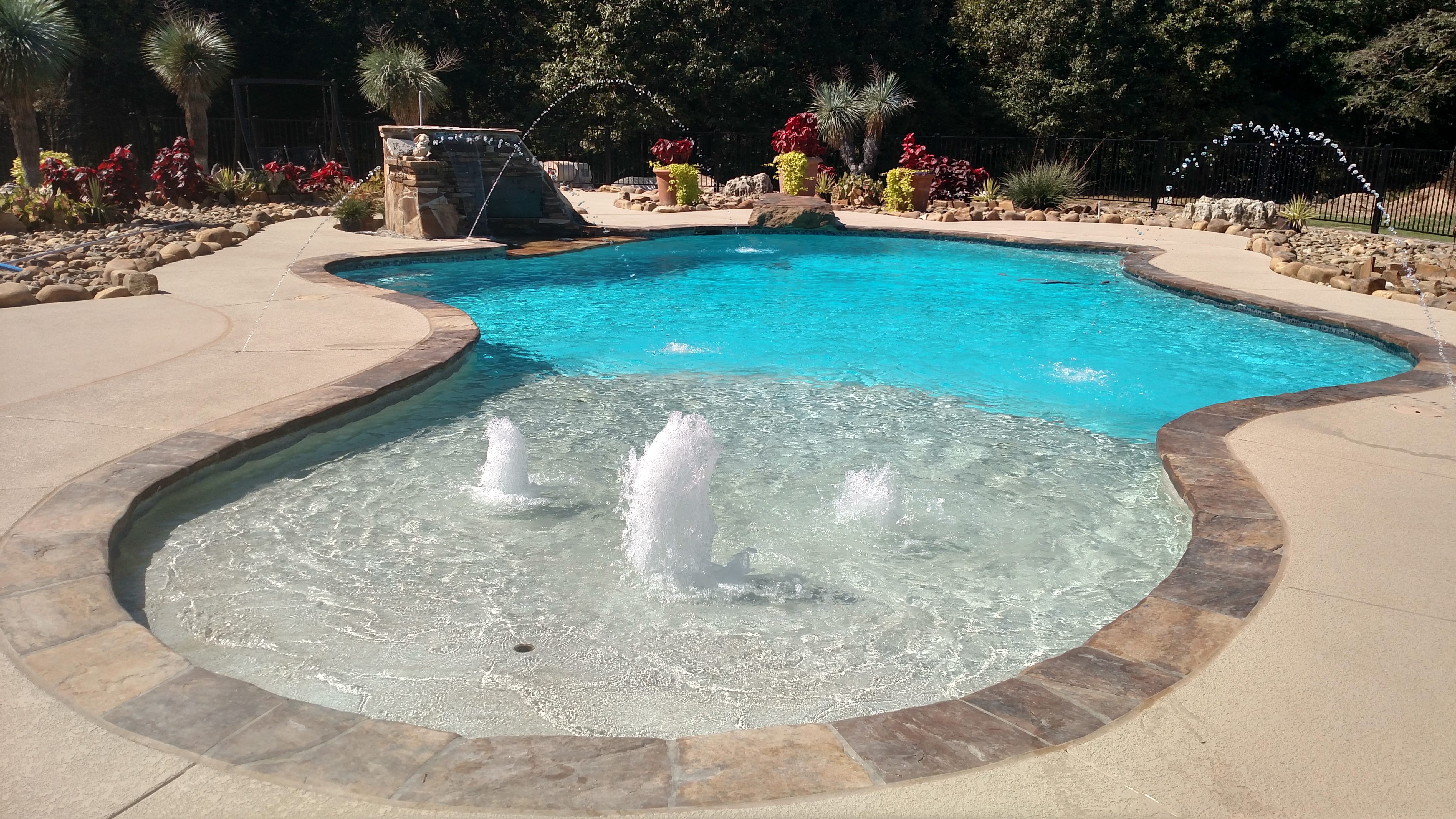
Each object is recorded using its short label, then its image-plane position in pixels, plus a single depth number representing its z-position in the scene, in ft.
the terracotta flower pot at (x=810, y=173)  69.36
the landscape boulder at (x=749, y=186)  72.64
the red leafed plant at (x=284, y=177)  62.23
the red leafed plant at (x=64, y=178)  47.78
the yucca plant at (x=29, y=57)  48.21
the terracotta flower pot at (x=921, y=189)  67.21
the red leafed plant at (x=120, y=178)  49.70
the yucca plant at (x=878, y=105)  70.69
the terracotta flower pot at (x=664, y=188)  67.41
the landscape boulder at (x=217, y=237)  42.25
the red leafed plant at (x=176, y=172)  56.75
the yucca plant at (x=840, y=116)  73.15
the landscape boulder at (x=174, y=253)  38.11
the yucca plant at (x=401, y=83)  71.56
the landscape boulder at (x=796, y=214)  55.83
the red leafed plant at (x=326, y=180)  64.39
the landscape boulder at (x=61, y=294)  28.99
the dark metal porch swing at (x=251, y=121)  73.20
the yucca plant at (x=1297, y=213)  58.59
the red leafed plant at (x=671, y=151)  66.95
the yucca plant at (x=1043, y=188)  68.44
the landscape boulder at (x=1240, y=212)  60.23
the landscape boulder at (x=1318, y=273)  38.75
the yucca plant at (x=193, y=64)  64.08
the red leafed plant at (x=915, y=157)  67.62
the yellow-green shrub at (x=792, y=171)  68.74
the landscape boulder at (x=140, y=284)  30.73
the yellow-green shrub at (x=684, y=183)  66.33
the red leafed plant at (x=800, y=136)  69.51
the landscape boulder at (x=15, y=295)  28.19
